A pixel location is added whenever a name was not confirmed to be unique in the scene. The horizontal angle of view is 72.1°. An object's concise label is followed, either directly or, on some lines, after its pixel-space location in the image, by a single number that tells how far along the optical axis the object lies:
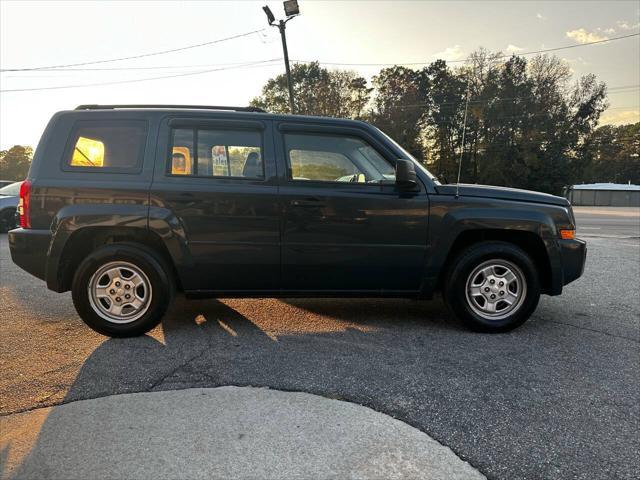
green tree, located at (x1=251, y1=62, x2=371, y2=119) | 40.22
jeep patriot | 3.72
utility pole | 18.55
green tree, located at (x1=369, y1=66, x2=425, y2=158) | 46.22
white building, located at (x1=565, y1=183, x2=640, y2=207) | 55.45
